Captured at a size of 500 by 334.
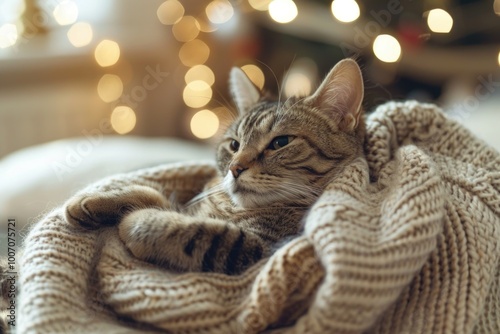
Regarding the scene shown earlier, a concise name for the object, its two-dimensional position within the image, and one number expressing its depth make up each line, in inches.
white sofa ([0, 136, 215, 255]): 58.2
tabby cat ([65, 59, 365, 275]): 33.2
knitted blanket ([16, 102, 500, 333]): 26.8
